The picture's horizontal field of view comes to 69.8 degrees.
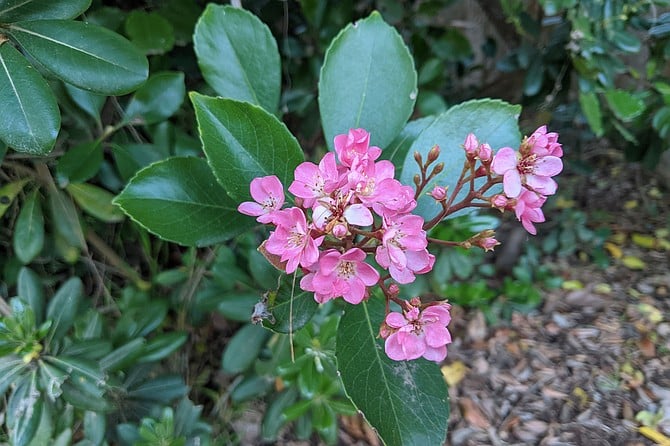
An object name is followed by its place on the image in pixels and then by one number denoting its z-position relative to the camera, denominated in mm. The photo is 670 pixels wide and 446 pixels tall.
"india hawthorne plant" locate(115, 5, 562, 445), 139
